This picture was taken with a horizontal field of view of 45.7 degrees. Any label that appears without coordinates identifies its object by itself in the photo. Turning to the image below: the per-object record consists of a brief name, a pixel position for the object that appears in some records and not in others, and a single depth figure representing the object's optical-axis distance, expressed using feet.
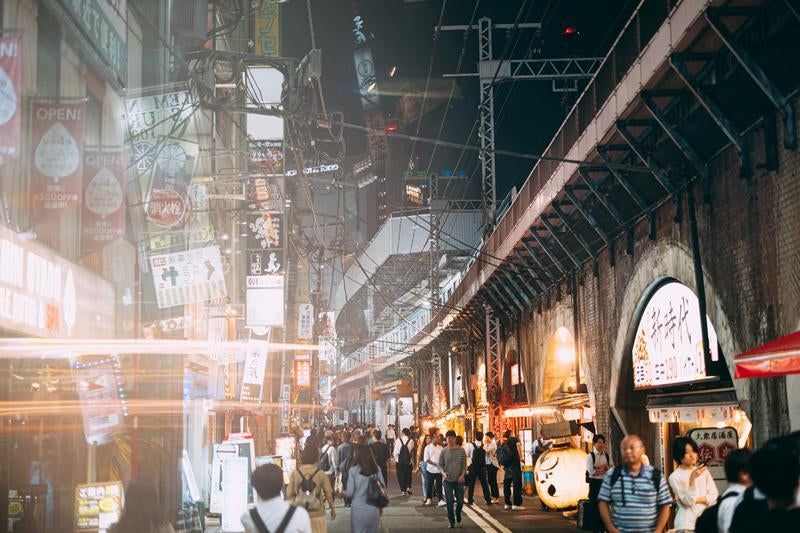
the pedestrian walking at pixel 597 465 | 54.19
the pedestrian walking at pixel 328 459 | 75.87
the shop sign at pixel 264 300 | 90.17
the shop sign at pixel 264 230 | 99.35
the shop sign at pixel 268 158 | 108.70
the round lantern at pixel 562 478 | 66.39
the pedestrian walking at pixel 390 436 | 146.00
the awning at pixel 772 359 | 28.75
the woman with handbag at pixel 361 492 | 38.24
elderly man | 27.22
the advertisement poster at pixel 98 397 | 40.83
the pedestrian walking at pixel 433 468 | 80.18
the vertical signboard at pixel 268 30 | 112.37
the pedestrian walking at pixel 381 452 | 74.92
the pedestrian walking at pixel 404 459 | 92.84
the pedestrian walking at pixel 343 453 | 78.98
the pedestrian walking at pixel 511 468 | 75.56
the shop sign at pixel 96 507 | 37.88
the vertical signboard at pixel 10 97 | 29.86
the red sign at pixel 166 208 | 55.21
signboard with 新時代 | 53.57
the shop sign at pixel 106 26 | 46.57
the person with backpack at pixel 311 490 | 38.63
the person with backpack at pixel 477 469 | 81.61
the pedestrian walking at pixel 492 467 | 85.56
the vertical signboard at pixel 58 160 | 37.91
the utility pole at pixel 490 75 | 109.40
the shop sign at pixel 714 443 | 40.65
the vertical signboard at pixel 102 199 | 43.47
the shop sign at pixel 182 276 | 57.21
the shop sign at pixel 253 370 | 87.35
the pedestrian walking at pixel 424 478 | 83.30
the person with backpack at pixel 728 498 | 23.56
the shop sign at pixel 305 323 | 145.79
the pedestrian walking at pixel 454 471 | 63.09
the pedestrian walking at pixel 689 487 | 34.50
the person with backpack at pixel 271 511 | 23.26
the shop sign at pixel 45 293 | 34.55
